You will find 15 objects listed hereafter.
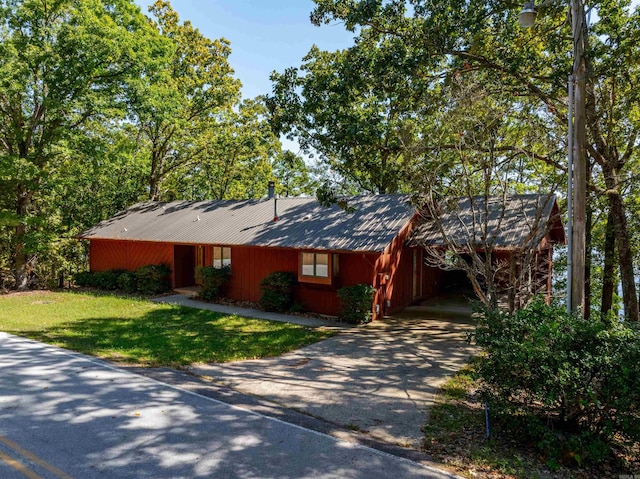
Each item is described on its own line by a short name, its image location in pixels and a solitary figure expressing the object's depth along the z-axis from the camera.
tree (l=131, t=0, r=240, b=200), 24.39
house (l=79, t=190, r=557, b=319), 13.46
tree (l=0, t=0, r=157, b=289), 16.34
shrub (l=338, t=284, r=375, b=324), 12.52
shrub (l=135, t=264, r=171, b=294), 17.81
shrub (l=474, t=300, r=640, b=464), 4.50
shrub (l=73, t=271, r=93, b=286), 20.30
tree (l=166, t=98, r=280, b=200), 26.53
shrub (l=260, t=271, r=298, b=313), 14.29
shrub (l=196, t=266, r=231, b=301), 16.14
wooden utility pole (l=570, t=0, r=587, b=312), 6.29
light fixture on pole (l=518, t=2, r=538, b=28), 5.93
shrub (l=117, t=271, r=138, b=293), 18.30
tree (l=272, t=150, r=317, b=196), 35.12
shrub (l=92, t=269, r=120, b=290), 19.17
